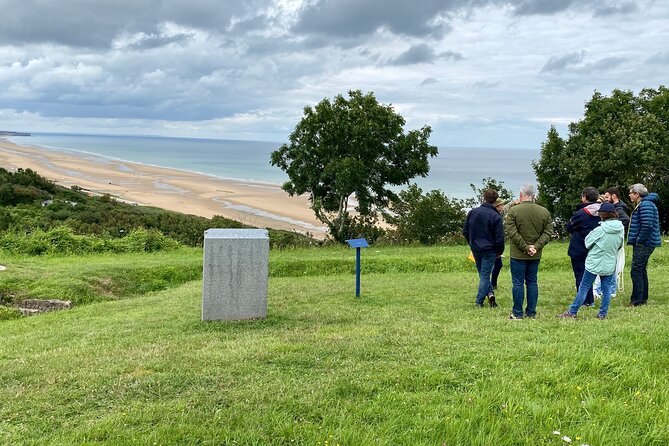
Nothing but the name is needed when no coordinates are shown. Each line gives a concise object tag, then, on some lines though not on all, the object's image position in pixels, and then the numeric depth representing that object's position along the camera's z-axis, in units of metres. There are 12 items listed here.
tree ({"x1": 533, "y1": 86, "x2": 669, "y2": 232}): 24.02
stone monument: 7.76
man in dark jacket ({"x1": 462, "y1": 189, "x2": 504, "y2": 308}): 8.23
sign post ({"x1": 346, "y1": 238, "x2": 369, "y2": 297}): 9.82
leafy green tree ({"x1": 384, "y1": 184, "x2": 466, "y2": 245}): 24.66
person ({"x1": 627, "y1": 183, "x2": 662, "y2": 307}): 8.11
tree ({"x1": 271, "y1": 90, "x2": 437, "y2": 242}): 24.25
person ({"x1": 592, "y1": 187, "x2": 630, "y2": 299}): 8.61
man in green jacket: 7.43
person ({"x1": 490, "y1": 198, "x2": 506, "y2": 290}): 9.11
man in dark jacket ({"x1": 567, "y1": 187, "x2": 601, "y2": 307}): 8.24
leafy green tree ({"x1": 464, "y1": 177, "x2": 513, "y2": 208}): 26.64
